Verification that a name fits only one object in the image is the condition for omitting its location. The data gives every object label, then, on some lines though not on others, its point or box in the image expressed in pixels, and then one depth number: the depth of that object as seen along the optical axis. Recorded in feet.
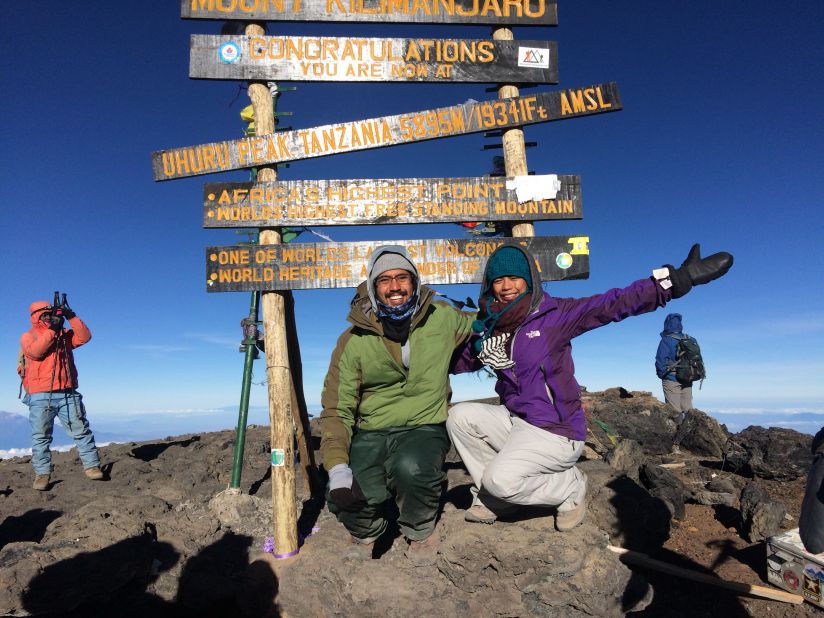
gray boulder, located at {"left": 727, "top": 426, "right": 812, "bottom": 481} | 23.84
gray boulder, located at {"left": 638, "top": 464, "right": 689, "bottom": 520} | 18.24
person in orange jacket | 23.48
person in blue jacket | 37.99
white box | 13.19
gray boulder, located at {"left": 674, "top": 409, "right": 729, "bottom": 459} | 30.60
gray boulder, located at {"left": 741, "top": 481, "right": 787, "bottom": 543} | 16.61
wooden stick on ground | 13.03
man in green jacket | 11.82
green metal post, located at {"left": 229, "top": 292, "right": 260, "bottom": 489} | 19.94
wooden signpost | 16.31
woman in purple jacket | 11.15
